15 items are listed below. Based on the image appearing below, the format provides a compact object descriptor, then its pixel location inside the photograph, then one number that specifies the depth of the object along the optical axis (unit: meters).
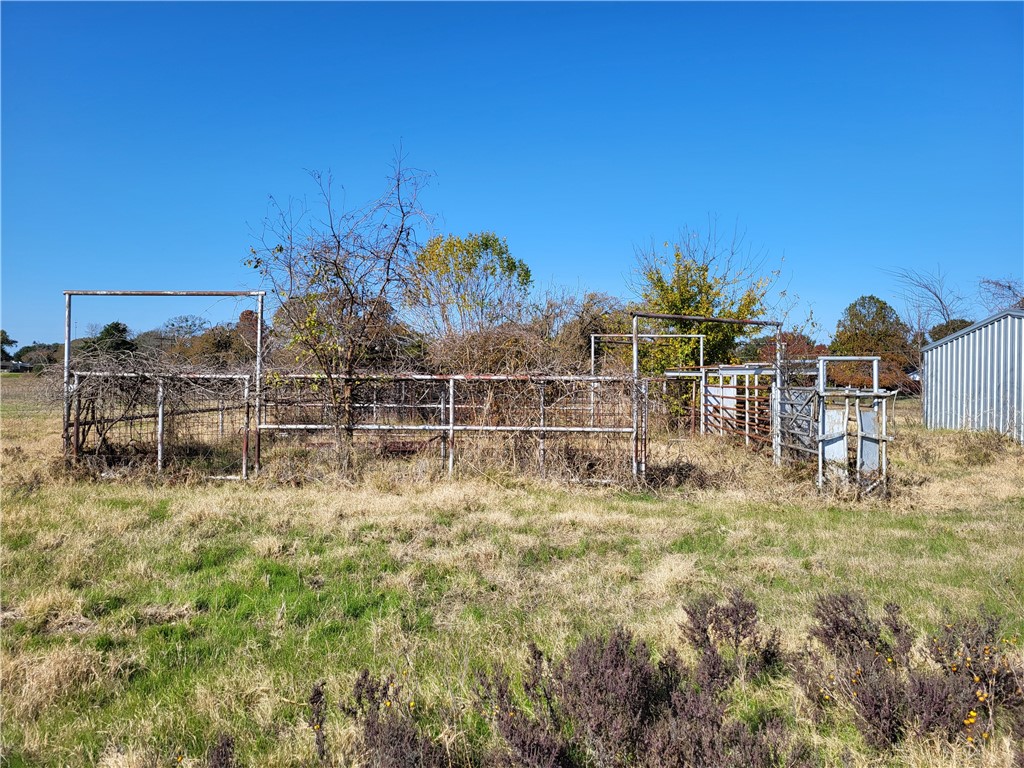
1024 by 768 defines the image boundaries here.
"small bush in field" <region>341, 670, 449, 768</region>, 2.71
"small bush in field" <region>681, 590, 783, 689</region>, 3.93
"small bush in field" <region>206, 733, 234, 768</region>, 2.71
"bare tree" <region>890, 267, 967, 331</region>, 28.54
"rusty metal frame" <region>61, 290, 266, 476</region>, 10.21
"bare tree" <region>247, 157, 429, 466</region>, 10.56
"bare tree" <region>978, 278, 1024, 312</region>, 26.21
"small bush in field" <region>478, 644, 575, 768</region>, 2.73
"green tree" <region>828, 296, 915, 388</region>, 33.69
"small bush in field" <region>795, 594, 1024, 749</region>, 3.13
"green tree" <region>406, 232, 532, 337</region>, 13.33
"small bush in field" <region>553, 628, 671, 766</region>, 2.93
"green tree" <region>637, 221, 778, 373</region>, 21.67
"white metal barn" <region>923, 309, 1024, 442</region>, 17.44
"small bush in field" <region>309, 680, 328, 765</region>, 2.95
